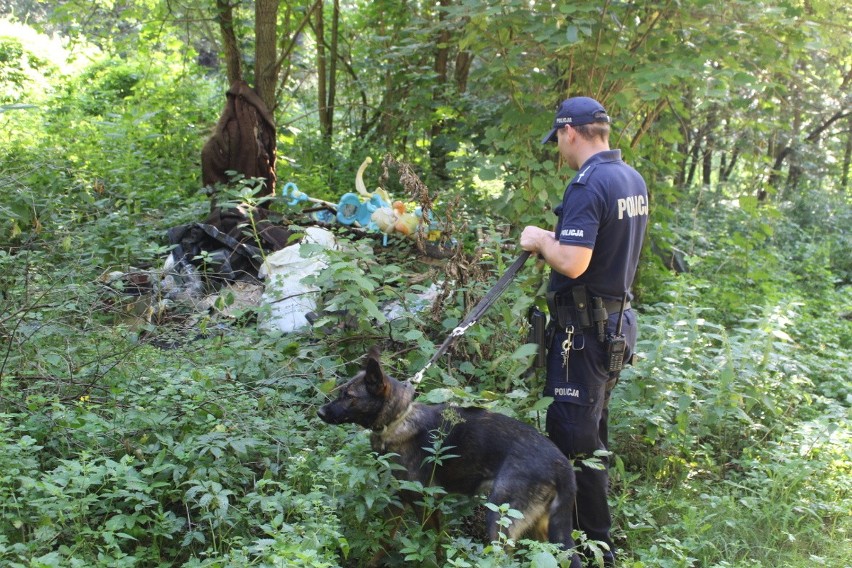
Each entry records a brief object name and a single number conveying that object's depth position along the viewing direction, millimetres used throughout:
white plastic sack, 5609
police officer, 3701
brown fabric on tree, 8312
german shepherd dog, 3449
